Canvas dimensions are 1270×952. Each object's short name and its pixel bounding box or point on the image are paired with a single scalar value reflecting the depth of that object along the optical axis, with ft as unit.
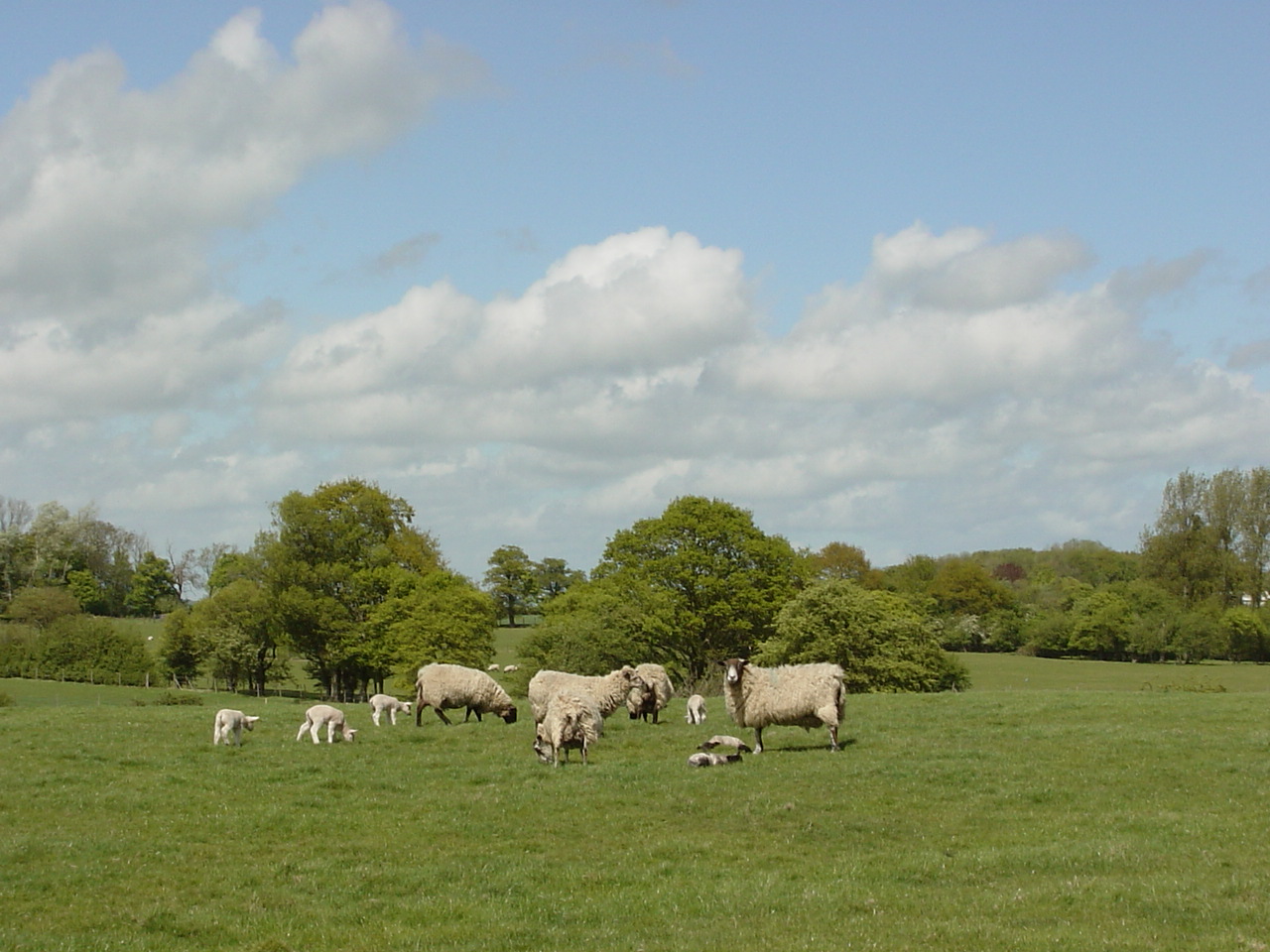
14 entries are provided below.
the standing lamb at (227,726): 85.35
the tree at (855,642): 188.44
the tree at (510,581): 492.95
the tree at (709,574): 228.02
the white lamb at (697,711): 98.22
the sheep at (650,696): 101.40
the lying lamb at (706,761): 75.25
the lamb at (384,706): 102.37
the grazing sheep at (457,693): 101.81
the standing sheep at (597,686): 96.17
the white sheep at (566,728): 76.43
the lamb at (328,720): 88.43
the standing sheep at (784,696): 83.61
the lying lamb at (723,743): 81.35
